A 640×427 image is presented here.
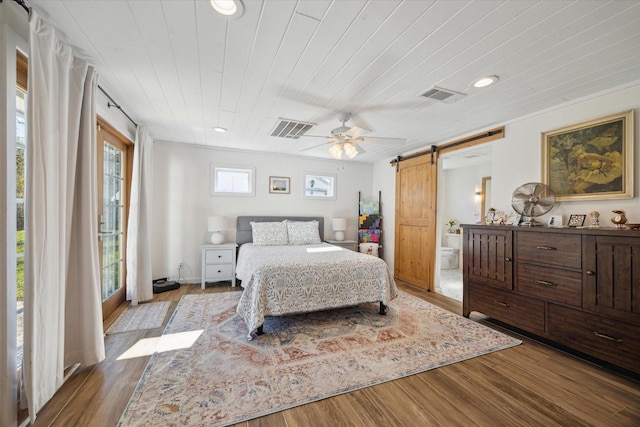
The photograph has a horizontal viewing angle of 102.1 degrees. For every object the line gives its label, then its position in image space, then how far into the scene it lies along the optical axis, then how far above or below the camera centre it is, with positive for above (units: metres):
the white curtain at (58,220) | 1.48 -0.06
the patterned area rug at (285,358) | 1.65 -1.23
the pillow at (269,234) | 4.41 -0.37
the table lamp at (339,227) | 5.26 -0.29
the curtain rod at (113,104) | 2.57 +1.19
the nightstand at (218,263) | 4.25 -0.85
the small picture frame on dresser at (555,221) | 2.68 -0.07
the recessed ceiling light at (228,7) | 1.44 +1.17
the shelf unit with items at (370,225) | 5.50 -0.26
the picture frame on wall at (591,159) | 2.29 +0.54
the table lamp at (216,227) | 4.38 -0.25
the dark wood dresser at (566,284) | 1.99 -0.65
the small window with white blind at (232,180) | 4.74 +0.60
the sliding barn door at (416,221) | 4.30 -0.13
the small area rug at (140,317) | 2.74 -1.23
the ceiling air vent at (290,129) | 3.35 +1.16
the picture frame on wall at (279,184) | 5.11 +0.56
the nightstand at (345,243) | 5.09 -0.60
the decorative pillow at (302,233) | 4.59 -0.37
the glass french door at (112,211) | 2.84 +0.00
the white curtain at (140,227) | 3.38 -0.21
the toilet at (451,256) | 6.02 -0.99
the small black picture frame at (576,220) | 2.50 -0.05
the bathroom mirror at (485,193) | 5.85 +0.47
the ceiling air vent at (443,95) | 2.45 +1.17
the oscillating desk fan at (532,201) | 2.77 +0.15
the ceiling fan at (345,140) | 2.81 +0.83
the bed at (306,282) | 2.61 -0.76
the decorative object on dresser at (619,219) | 2.16 -0.03
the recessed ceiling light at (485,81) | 2.23 +1.17
